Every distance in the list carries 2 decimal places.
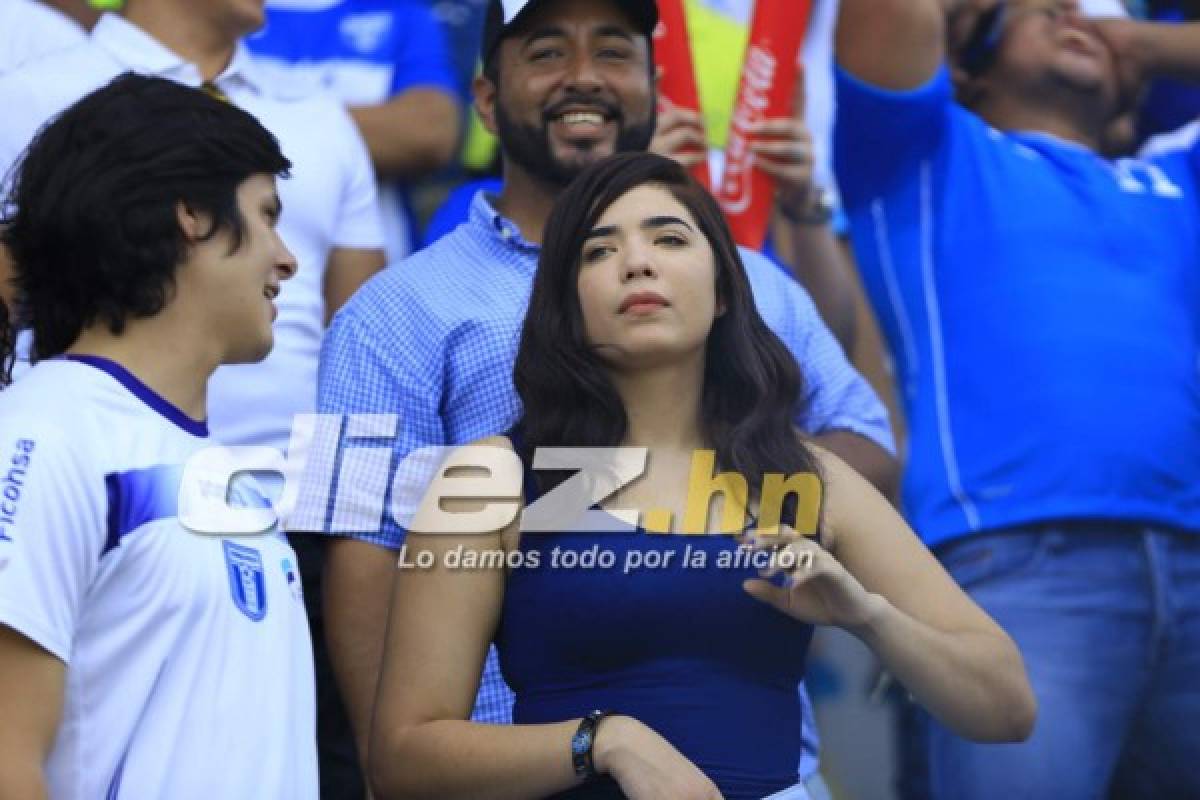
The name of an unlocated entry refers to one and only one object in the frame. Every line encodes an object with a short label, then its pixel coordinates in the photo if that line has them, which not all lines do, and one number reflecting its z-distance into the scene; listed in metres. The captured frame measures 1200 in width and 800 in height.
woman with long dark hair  4.66
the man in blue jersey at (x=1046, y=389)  6.69
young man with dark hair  4.07
